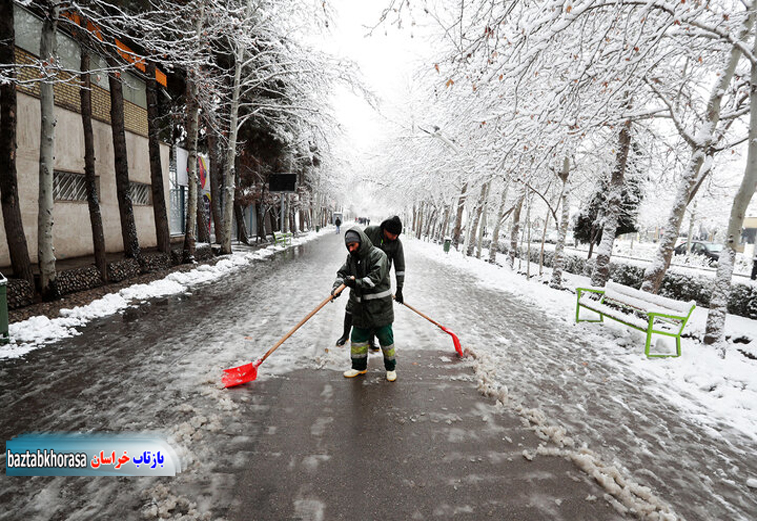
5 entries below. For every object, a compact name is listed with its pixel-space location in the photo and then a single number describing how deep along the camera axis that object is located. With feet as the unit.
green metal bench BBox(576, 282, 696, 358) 17.98
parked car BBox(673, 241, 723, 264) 81.02
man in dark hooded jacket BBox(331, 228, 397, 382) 13.61
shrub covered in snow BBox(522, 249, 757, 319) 30.01
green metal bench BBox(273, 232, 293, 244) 69.53
